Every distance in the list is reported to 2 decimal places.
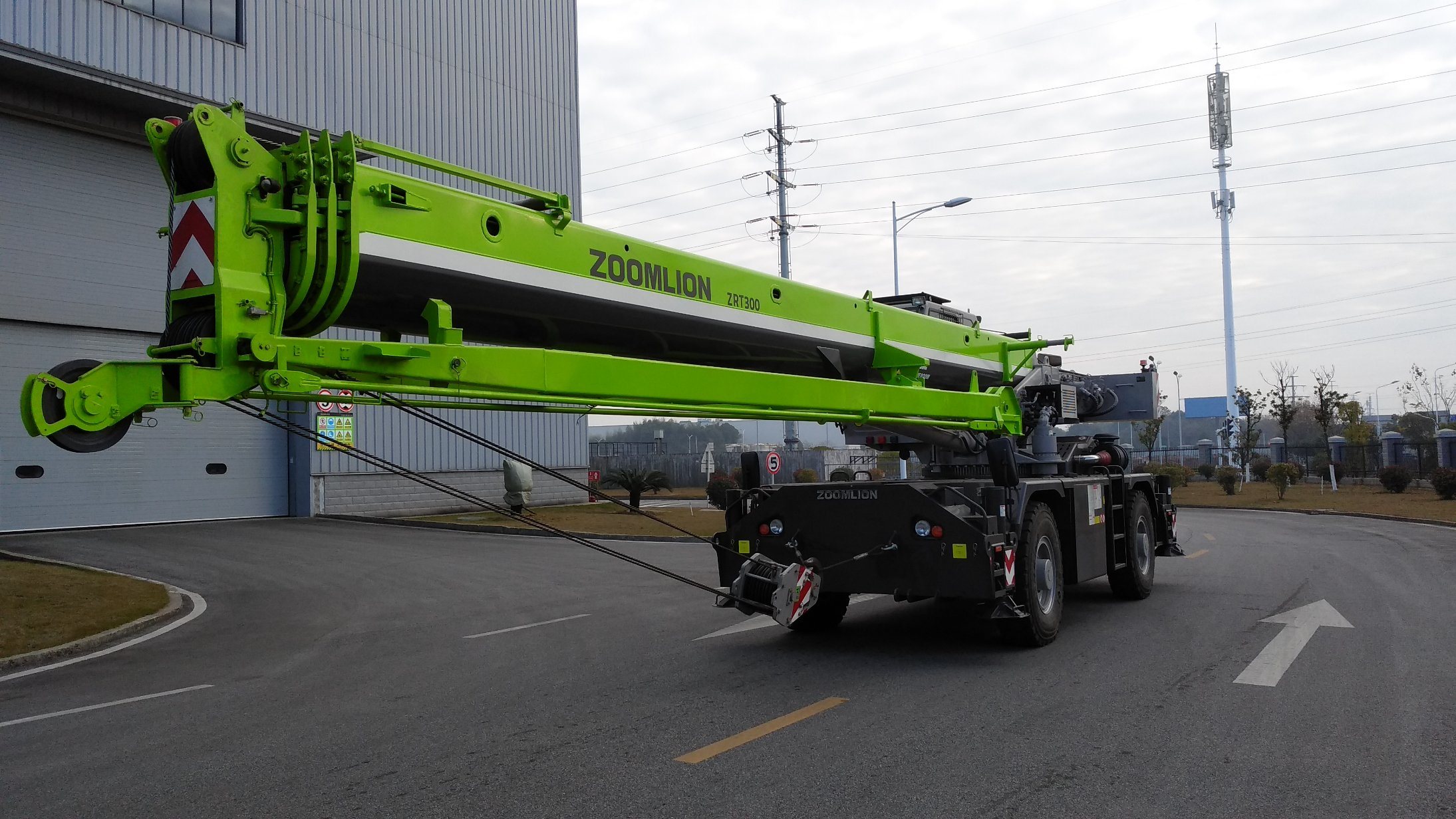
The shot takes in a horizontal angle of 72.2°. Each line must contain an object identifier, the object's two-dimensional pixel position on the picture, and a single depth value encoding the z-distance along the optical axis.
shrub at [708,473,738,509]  20.75
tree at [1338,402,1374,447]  45.66
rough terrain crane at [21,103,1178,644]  4.93
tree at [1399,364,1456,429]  51.69
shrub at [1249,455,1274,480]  47.06
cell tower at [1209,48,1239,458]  65.75
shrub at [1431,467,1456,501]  29.56
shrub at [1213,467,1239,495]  36.59
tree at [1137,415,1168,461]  43.91
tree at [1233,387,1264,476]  45.59
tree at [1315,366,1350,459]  41.66
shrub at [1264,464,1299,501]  32.94
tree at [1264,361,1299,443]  43.22
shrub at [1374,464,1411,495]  33.69
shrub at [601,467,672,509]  26.84
